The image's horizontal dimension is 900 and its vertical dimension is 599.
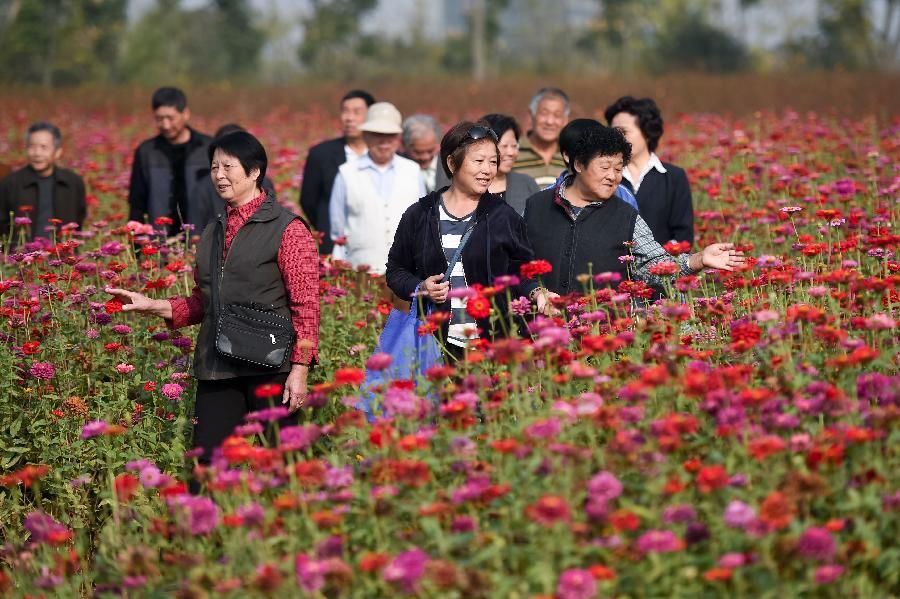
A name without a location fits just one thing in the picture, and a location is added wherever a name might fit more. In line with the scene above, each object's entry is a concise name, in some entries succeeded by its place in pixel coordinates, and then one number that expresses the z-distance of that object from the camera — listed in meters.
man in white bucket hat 14.42
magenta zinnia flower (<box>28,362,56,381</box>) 10.71
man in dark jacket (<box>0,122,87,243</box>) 16.03
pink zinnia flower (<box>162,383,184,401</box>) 9.92
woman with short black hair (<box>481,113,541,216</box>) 12.52
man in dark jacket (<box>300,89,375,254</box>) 16.45
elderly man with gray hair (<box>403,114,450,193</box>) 15.00
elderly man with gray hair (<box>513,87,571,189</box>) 13.92
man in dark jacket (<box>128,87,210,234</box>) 15.84
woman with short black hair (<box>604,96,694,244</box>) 12.58
